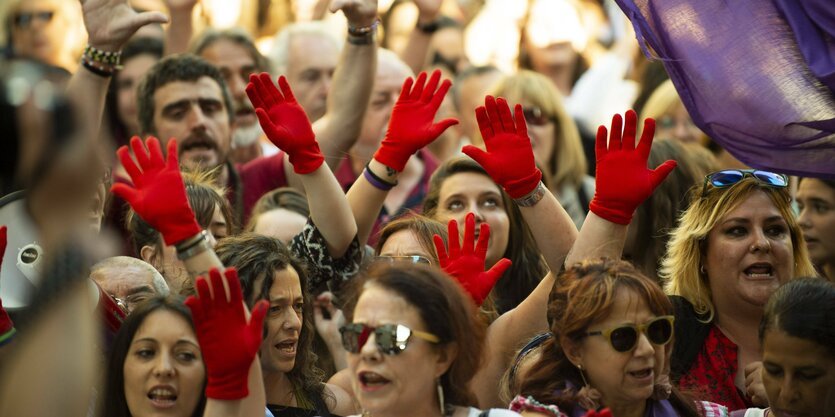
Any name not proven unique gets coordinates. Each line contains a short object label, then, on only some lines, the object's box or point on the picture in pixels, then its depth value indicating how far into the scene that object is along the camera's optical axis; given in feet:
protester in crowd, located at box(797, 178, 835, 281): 34.68
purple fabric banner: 26.27
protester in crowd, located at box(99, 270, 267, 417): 25.27
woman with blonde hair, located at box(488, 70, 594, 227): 43.29
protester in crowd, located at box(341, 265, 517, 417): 22.57
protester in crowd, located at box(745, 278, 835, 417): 25.58
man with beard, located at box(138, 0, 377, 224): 39.24
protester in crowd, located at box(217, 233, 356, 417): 27.25
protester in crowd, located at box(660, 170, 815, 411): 29.19
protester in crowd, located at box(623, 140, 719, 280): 34.73
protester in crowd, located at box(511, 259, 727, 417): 24.57
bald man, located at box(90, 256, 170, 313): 29.09
